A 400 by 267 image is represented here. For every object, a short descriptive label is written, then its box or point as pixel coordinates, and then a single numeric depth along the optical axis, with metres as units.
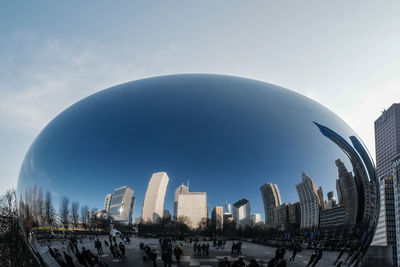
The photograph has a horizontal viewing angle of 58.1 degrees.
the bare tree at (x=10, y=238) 21.03
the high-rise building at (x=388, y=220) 127.16
